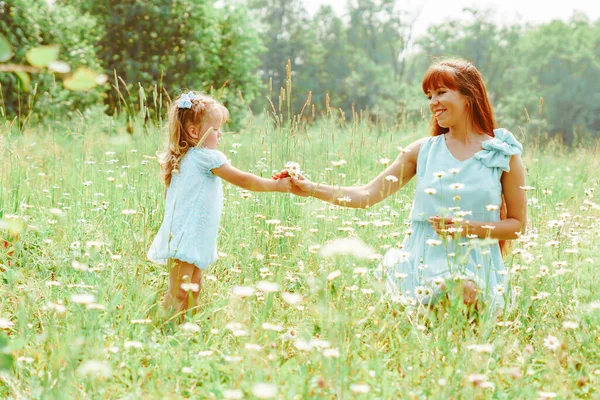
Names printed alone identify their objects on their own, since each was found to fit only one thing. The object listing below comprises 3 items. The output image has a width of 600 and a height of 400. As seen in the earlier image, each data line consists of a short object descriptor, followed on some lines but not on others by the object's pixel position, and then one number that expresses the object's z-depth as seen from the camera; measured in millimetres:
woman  3014
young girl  2902
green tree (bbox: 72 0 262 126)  11703
